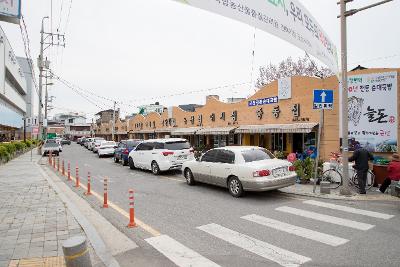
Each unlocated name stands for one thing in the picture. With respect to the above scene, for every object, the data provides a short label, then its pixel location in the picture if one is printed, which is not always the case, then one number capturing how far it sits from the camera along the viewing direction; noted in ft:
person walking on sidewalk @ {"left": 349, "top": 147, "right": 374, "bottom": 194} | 33.90
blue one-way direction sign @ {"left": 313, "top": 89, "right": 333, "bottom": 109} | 33.65
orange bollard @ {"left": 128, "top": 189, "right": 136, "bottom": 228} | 23.13
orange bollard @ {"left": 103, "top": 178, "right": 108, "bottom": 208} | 29.76
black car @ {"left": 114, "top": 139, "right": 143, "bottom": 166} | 69.92
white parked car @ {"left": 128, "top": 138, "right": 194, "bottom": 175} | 50.60
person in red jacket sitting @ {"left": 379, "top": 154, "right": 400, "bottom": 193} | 31.01
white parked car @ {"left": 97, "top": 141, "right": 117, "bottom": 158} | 95.87
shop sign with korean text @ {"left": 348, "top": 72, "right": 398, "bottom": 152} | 42.34
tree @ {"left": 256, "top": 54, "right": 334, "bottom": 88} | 128.47
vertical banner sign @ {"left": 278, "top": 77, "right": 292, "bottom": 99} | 61.57
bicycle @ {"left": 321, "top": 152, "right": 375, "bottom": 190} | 36.94
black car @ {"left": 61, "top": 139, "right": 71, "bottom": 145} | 219.69
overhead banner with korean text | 16.53
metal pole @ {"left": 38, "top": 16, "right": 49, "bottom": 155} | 106.87
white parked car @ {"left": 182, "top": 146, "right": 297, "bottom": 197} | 31.27
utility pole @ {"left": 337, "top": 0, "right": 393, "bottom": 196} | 33.83
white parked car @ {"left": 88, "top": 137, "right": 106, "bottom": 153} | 117.68
